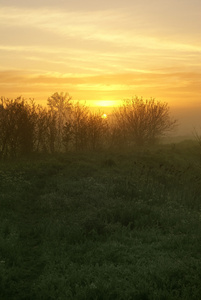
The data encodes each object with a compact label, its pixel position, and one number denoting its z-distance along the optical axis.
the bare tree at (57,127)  30.16
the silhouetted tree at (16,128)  25.77
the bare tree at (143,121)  43.09
